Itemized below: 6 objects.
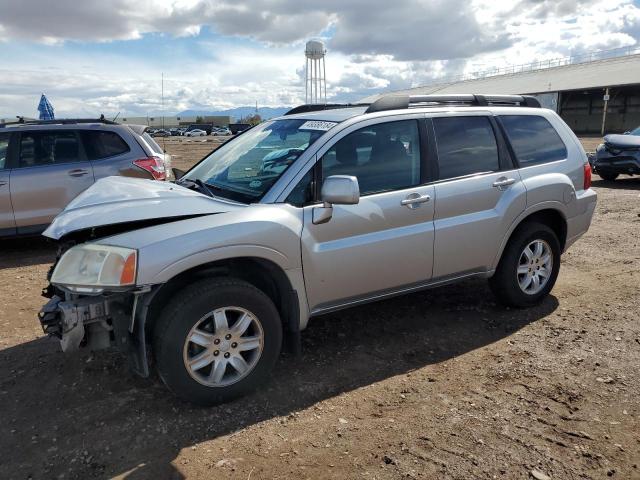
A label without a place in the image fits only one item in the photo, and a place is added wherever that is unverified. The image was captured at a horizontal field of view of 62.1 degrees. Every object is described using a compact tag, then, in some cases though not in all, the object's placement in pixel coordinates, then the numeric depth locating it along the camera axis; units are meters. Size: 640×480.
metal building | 46.93
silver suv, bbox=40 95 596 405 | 3.10
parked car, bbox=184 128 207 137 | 78.31
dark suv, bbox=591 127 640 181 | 12.10
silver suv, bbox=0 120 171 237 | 6.98
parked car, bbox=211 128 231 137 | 78.86
